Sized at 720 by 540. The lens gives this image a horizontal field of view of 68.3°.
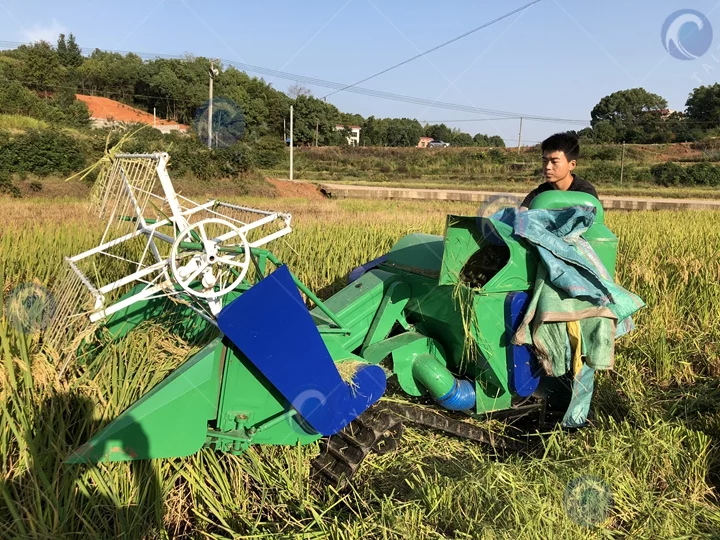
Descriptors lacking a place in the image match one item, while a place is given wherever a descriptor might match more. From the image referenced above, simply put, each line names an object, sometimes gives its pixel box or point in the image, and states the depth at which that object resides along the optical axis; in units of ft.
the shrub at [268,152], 139.95
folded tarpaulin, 8.96
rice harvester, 7.09
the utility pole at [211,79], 97.55
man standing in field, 12.29
